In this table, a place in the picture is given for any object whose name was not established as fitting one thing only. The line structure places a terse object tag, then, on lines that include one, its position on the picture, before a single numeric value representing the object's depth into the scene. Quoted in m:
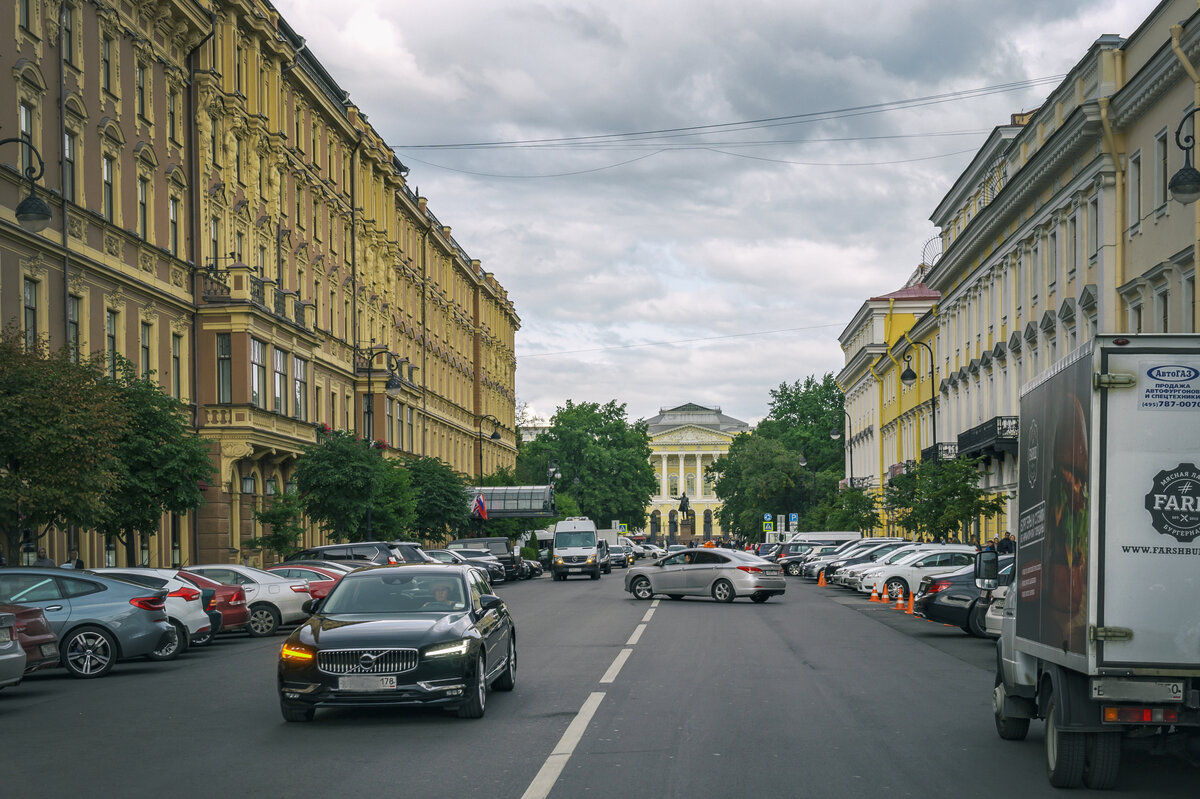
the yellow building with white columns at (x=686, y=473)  196.00
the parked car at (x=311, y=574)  28.58
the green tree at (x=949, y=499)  49.94
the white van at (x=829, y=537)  66.81
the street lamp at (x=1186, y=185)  20.30
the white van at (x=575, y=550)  61.56
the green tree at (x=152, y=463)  29.25
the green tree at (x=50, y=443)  23.70
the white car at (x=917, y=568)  37.65
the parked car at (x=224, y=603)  23.95
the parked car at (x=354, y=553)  36.00
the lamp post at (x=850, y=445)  114.12
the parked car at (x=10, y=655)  14.33
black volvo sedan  12.44
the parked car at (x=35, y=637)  16.09
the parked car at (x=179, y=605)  21.48
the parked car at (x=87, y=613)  18.45
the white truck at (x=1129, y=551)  8.66
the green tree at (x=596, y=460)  121.62
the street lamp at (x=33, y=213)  22.30
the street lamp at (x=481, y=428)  93.75
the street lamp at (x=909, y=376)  52.55
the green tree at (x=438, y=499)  60.06
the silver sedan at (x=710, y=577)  36.47
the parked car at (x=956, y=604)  25.06
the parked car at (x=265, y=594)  26.56
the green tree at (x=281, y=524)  40.91
